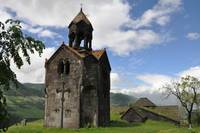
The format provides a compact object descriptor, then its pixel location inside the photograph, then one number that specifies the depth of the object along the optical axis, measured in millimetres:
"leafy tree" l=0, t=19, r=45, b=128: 9703
